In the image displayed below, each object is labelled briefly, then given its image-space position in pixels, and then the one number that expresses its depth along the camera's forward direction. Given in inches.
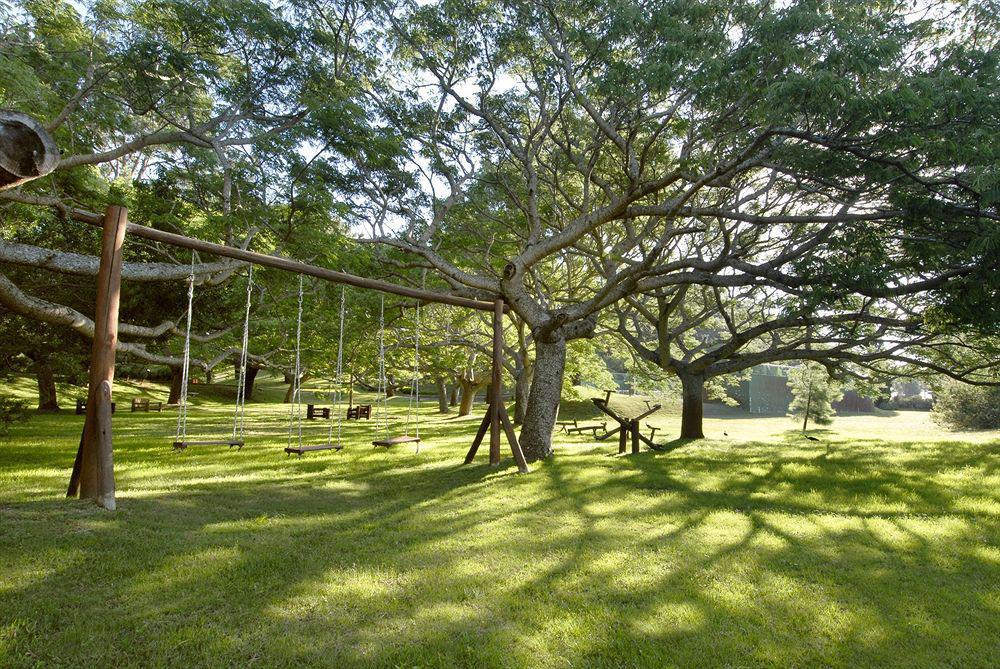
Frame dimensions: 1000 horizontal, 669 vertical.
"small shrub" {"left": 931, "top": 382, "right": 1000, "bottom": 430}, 973.8
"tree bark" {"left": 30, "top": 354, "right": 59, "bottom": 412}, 776.9
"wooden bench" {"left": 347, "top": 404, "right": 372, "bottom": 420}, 927.0
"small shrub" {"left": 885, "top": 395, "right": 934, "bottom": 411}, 1982.0
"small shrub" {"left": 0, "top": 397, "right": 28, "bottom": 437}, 388.2
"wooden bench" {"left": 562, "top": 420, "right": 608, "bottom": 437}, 685.4
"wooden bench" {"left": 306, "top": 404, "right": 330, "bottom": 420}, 883.4
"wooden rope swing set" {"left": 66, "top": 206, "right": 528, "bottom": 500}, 220.1
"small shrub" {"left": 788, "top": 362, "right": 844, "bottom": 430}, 1057.5
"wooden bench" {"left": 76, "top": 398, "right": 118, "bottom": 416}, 746.3
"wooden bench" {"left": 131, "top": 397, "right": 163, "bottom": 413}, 890.5
